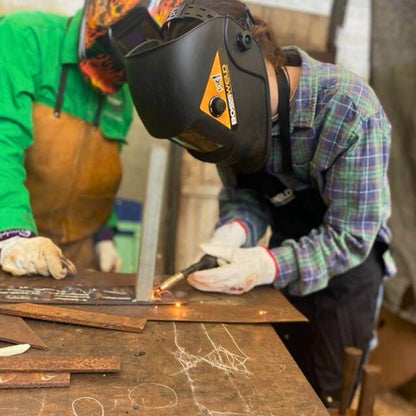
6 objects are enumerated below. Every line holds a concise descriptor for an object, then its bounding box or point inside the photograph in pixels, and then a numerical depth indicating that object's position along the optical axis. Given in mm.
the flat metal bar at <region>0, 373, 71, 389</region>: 838
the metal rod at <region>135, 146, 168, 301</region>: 1113
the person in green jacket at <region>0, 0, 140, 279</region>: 1415
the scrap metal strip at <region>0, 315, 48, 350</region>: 973
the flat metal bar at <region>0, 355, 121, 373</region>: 877
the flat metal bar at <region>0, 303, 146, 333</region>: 1083
